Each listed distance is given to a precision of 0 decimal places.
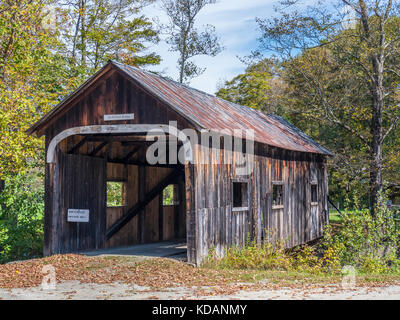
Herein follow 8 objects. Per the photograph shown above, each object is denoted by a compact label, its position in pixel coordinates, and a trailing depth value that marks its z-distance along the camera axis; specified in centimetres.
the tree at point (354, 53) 2142
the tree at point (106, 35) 2905
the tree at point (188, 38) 3334
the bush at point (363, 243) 1341
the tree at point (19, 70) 1708
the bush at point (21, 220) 1895
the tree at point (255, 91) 4072
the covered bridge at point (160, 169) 1310
